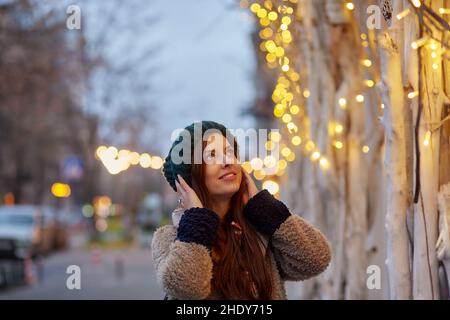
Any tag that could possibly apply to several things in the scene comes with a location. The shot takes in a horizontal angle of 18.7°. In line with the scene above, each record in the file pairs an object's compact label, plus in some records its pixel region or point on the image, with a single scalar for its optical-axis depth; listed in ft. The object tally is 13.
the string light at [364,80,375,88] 29.27
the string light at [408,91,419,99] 19.31
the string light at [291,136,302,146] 40.76
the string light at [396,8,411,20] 19.14
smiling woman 16.48
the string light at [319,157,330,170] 38.09
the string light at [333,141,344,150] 38.69
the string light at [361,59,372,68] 28.95
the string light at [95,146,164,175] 23.25
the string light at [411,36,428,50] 18.82
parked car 139.98
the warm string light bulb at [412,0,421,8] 17.83
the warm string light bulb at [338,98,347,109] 38.13
